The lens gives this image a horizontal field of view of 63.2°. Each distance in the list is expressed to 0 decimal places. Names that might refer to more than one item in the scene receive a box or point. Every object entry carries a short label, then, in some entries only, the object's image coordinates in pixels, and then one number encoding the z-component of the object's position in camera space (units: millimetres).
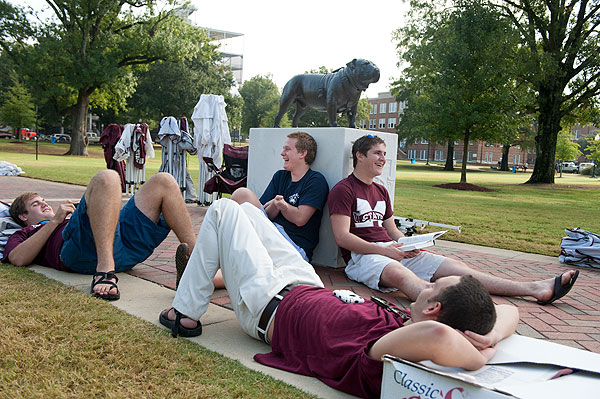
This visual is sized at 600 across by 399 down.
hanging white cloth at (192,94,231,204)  9570
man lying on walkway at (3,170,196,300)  3426
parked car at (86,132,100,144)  52847
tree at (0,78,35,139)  40625
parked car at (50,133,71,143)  55844
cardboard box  1641
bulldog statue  5113
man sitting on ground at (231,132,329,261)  4301
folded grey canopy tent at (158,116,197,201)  9852
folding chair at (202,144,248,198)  7949
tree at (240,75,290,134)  75812
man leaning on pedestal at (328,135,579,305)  3752
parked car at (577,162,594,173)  56706
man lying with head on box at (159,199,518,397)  1896
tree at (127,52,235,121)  48438
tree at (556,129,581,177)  52594
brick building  74844
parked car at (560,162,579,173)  64312
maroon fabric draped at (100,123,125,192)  11312
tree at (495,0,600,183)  23125
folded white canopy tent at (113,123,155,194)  10795
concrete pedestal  4676
